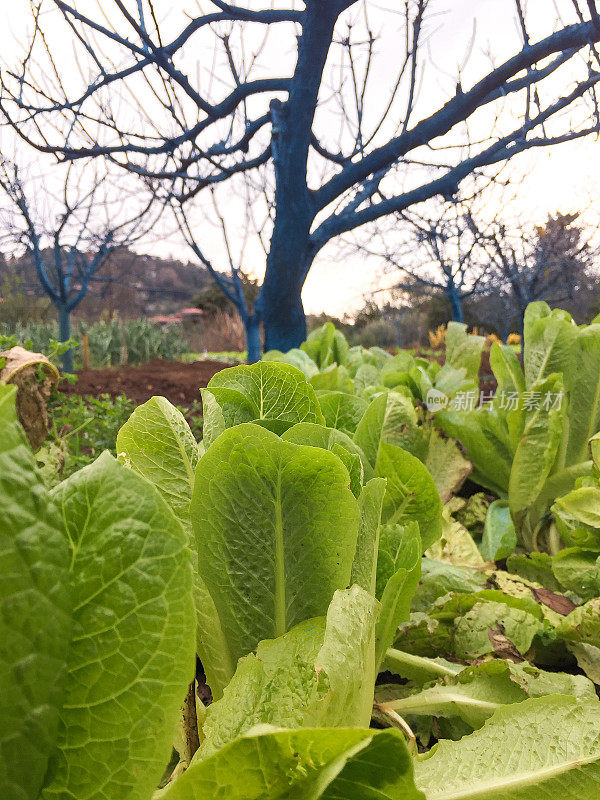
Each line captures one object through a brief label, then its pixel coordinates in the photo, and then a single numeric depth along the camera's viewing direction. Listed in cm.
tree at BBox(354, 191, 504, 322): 1018
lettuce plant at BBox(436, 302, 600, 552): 132
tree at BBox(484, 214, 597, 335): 996
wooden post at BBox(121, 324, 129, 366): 1309
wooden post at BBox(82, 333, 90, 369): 967
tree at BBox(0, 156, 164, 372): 962
